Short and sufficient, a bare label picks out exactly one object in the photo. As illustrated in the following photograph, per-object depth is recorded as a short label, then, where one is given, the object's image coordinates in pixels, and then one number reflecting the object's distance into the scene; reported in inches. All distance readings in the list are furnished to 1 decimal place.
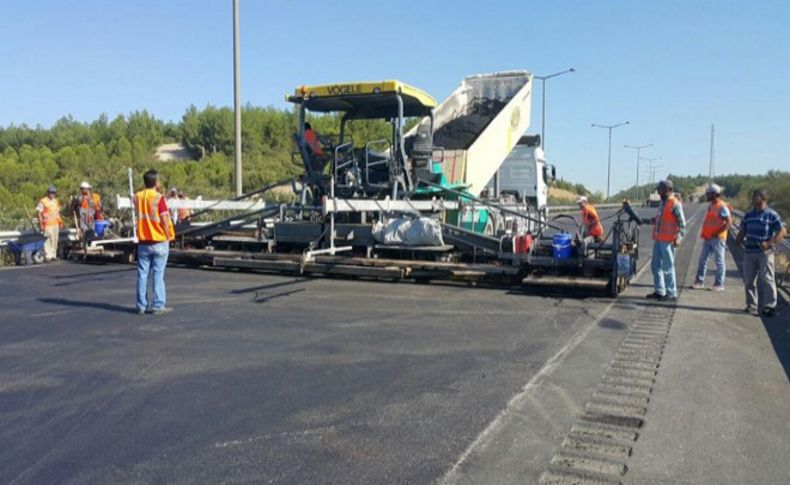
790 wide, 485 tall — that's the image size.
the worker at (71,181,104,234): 518.3
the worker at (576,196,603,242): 410.0
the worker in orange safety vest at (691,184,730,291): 375.2
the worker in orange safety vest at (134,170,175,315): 296.0
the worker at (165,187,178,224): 440.8
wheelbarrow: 493.7
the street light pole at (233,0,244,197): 613.9
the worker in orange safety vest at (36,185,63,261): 505.7
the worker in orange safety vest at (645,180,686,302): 337.1
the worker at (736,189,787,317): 304.0
